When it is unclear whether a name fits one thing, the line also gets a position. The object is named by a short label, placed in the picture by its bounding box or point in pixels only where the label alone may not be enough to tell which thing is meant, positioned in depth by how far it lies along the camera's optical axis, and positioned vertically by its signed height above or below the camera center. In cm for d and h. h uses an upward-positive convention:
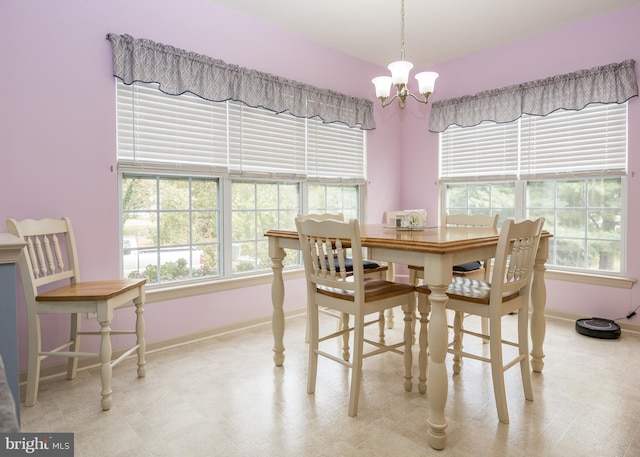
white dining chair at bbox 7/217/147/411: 208 -39
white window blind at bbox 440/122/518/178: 397 +70
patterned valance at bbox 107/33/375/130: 268 +109
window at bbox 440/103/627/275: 342 +39
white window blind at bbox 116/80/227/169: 275 +68
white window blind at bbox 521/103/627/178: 337 +68
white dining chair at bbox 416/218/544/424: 188 -39
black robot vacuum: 309 -86
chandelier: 244 +87
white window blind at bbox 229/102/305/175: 331 +69
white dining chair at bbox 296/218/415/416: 195 -39
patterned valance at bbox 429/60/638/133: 327 +112
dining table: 177 -25
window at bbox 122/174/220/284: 289 -5
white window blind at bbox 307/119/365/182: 390 +69
